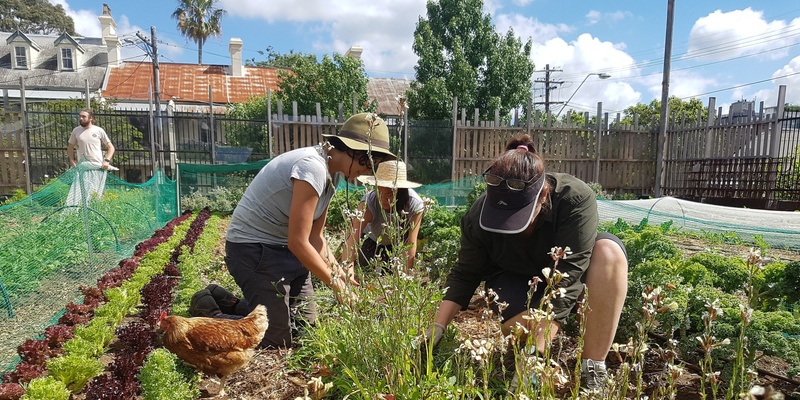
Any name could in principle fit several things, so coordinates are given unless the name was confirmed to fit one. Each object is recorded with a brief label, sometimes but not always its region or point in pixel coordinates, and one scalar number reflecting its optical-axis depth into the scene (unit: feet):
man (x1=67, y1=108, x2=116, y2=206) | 26.81
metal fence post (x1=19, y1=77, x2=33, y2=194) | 38.73
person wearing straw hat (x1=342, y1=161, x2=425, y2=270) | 12.26
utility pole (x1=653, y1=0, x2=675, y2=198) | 43.06
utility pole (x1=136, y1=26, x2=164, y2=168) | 61.31
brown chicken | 8.69
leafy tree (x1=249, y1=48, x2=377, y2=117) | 57.11
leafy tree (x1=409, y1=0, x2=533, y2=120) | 61.98
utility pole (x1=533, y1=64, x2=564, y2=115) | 119.98
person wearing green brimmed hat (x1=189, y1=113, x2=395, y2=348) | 9.41
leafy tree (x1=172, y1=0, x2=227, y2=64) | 149.59
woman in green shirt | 7.52
